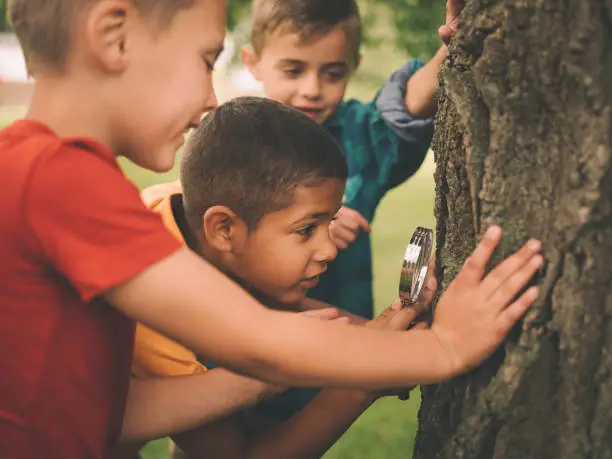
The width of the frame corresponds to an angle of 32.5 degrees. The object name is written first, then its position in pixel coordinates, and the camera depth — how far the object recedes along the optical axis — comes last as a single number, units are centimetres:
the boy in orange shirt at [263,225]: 102
